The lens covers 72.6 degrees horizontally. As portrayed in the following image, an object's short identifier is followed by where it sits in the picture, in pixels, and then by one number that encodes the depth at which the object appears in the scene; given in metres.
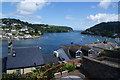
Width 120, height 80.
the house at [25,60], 8.76
